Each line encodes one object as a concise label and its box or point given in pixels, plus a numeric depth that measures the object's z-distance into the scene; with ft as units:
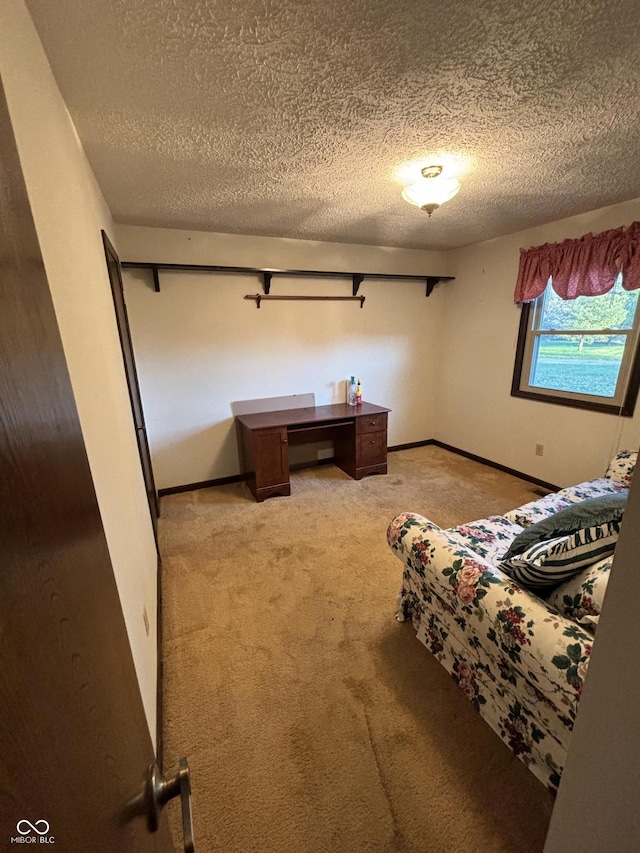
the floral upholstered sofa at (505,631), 3.31
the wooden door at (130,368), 6.98
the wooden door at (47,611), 0.95
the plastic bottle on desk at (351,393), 12.64
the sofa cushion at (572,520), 4.20
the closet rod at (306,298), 10.72
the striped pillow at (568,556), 3.69
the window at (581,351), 8.64
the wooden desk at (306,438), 10.14
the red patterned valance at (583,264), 8.05
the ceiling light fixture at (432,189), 6.18
